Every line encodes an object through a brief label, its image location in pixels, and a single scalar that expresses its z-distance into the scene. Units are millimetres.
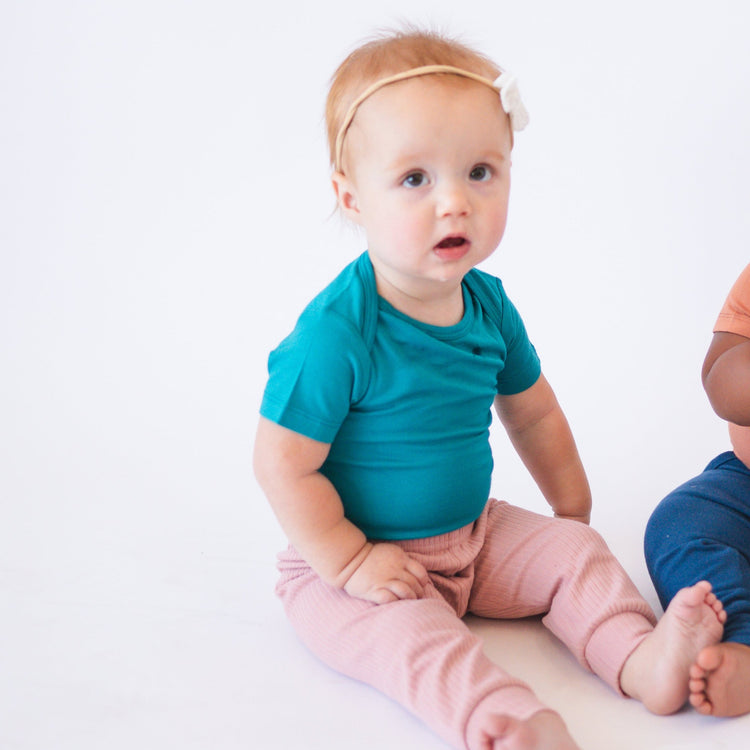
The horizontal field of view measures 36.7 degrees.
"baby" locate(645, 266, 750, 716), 1154
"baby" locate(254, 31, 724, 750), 1059
